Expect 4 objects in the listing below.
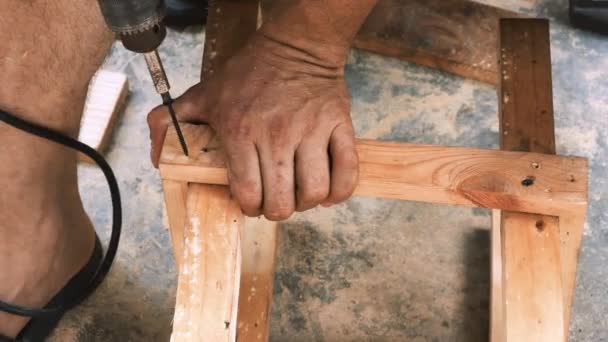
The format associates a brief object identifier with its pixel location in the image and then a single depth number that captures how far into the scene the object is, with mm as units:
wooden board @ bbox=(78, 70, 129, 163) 1478
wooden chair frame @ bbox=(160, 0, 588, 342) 813
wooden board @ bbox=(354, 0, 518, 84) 1551
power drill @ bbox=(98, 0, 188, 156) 725
